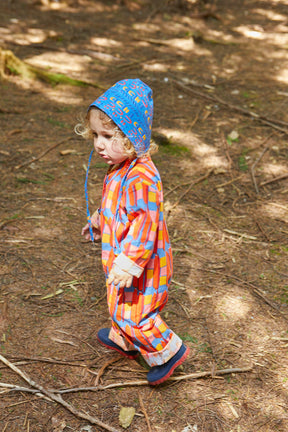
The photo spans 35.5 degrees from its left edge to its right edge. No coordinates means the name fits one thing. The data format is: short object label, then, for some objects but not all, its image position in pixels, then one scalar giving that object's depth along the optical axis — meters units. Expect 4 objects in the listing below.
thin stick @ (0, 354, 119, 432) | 2.45
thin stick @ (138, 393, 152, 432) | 2.48
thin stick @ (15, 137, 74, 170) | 4.81
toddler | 2.19
